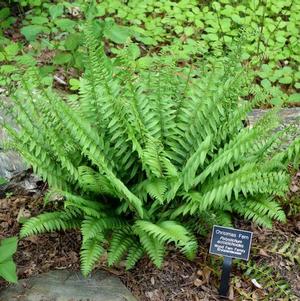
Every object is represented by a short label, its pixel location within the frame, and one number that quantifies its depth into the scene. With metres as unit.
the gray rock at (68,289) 3.35
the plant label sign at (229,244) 3.36
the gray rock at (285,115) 4.73
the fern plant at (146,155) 3.38
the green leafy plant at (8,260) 3.02
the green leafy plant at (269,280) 3.55
